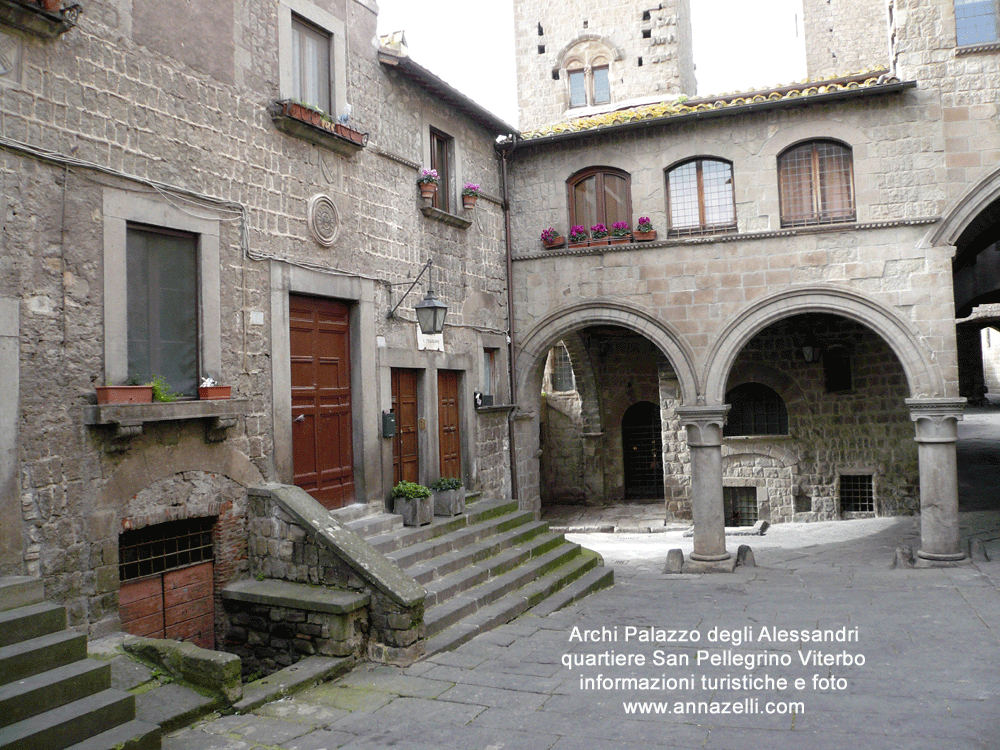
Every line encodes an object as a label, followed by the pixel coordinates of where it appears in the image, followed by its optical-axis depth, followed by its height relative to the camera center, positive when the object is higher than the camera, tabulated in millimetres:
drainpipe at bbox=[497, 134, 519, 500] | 12852 +1397
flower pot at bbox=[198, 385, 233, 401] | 6984 +207
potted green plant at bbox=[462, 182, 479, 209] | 11711 +3326
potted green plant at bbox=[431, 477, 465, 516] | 9930 -1209
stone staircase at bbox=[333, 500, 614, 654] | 7828 -1950
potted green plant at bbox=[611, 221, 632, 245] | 12555 +2847
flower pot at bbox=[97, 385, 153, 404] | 6062 +187
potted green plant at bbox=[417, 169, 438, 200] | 10539 +3164
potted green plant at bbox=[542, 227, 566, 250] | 12961 +2871
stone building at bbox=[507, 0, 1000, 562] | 11156 +2732
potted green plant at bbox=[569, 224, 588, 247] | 12867 +2883
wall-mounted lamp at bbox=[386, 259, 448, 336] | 9656 +1230
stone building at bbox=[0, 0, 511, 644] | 5766 +1316
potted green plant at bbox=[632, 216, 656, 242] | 12367 +2816
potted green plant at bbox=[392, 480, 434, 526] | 9250 -1189
